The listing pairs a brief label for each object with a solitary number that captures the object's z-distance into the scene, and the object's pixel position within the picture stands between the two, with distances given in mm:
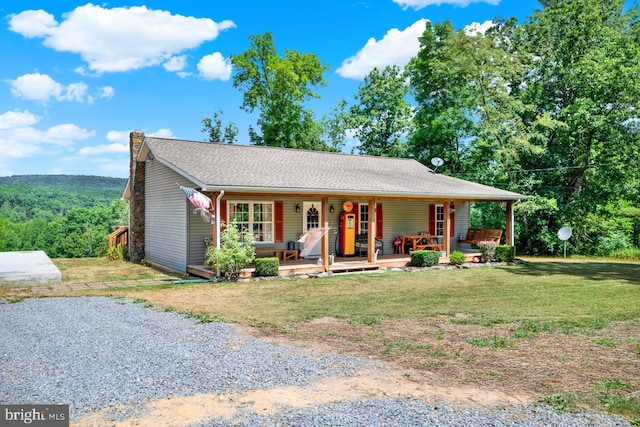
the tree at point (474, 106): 22031
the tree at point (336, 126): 30859
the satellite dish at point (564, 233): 18812
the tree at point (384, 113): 28734
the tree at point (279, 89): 30312
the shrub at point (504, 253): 16156
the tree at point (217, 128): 34062
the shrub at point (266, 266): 11609
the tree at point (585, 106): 19844
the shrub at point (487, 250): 16031
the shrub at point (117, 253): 17188
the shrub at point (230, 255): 11000
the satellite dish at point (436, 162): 18750
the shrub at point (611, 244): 20781
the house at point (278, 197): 12445
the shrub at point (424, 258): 14438
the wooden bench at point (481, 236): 17091
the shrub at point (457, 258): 15109
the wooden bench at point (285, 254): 13594
